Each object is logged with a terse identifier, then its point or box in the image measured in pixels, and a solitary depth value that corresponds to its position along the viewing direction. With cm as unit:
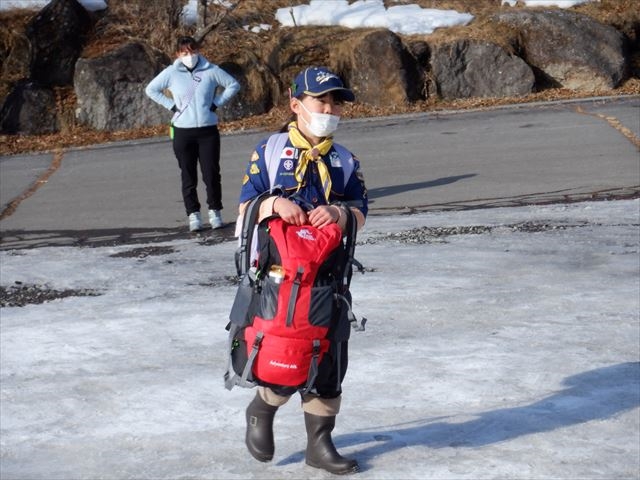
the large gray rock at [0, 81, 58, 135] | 1912
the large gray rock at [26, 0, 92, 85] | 2031
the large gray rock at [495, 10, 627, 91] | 2022
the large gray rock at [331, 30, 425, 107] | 1973
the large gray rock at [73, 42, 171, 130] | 1906
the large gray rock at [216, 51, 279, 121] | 1920
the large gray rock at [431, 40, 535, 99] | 1998
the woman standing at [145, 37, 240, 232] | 1079
